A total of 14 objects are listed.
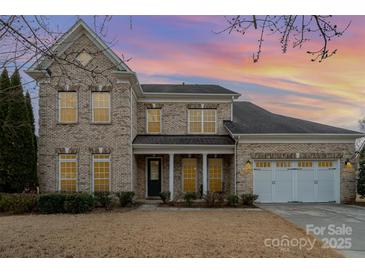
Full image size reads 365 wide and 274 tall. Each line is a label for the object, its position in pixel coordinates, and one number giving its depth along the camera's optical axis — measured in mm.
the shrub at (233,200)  16484
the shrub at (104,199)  15617
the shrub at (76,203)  14340
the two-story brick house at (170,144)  16969
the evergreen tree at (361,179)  17750
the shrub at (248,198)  17000
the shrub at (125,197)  16109
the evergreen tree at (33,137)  16406
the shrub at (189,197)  16812
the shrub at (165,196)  17156
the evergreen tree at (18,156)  15805
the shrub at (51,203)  14352
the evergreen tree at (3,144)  15727
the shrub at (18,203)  14430
